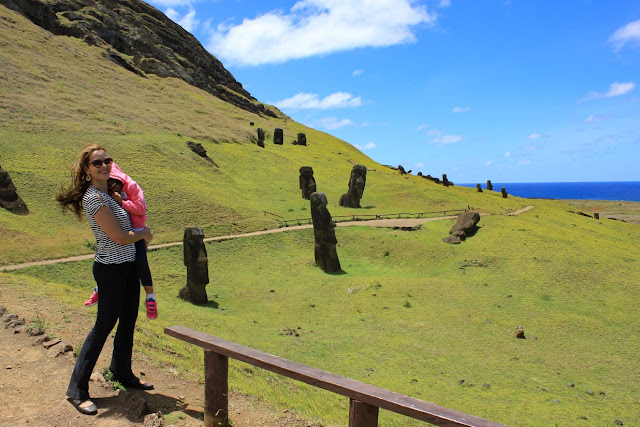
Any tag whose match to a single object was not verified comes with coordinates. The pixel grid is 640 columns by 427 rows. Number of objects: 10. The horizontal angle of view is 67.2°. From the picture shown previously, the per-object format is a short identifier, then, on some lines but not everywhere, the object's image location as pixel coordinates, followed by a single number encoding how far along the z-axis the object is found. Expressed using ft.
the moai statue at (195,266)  78.38
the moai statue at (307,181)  165.48
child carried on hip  23.75
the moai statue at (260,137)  255.04
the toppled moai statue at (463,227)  113.86
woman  22.36
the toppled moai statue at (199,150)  186.70
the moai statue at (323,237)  99.45
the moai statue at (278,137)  279.08
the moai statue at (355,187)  155.43
